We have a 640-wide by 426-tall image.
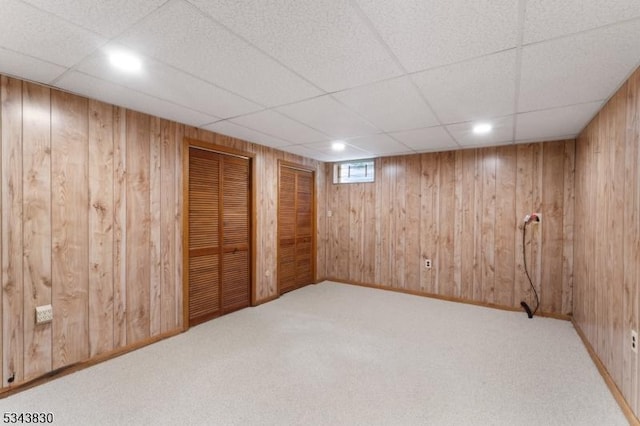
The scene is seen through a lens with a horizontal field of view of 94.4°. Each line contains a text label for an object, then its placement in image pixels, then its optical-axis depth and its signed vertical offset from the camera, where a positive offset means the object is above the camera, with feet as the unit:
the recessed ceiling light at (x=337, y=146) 13.56 +3.06
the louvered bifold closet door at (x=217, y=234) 11.50 -1.02
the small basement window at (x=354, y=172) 17.60 +2.35
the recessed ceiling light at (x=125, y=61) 5.89 +3.09
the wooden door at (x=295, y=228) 15.85 -1.05
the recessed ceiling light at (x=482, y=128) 10.49 +3.00
